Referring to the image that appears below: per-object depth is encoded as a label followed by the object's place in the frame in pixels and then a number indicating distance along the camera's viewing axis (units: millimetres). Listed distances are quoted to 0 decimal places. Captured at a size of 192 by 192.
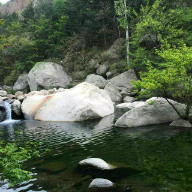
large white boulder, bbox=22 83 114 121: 20000
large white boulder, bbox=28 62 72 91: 38125
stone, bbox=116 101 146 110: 23812
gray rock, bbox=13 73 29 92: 42684
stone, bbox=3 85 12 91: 44094
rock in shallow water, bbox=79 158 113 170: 8523
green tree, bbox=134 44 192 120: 13812
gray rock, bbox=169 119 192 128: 14580
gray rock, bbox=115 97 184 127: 15958
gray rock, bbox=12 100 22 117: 24188
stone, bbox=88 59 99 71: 41844
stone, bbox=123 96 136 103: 28878
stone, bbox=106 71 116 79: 38062
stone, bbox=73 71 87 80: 42656
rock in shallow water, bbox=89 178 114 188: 7035
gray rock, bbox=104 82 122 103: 30516
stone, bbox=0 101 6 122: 23203
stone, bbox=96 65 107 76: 39772
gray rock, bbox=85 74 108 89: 35284
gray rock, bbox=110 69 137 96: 31975
